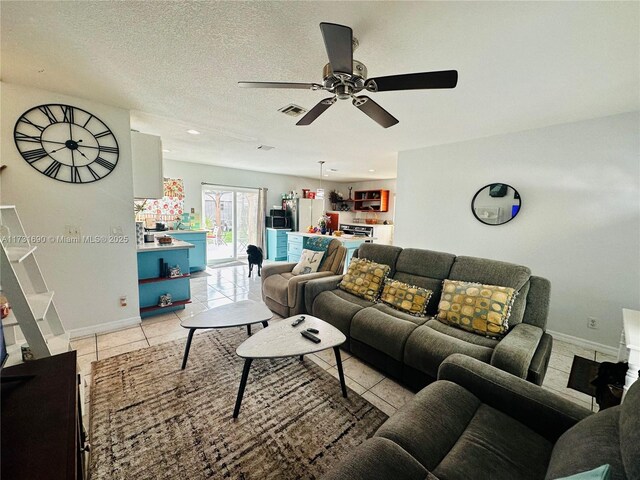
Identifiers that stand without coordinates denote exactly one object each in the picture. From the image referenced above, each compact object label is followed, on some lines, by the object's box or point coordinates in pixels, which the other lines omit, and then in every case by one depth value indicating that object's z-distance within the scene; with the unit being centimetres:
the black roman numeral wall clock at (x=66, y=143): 231
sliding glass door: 632
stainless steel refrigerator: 688
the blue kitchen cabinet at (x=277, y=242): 680
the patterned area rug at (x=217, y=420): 139
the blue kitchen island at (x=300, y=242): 492
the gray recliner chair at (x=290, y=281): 293
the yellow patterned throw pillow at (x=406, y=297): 236
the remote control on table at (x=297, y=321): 208
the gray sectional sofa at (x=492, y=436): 81
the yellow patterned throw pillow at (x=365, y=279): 269
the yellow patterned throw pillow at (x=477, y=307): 191
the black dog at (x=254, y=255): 514
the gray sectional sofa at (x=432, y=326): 167
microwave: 686
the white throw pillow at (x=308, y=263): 352
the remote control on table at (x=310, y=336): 183
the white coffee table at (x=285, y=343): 169
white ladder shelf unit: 130
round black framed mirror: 321
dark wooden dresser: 73
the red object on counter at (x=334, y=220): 753
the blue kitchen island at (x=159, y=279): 323
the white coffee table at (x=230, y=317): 212
